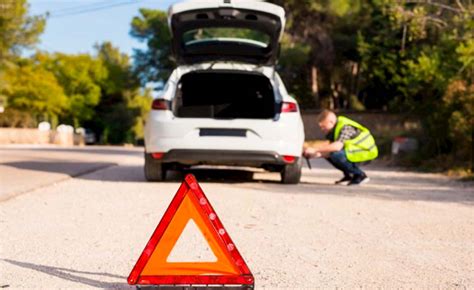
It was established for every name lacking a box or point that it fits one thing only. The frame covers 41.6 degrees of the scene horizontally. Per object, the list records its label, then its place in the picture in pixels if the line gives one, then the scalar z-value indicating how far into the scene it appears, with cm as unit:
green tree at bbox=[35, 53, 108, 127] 6016
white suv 762
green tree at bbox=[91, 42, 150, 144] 6109
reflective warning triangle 279
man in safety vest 879
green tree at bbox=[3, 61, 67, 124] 5050
